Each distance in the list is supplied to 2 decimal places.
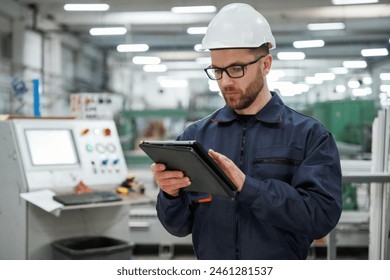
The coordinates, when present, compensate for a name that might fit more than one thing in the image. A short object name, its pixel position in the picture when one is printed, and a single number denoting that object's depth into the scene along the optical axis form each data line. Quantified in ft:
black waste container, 6.59
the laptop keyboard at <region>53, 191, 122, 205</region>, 6.70
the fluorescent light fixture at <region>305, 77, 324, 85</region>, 11.20
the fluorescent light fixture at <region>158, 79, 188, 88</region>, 12.28
